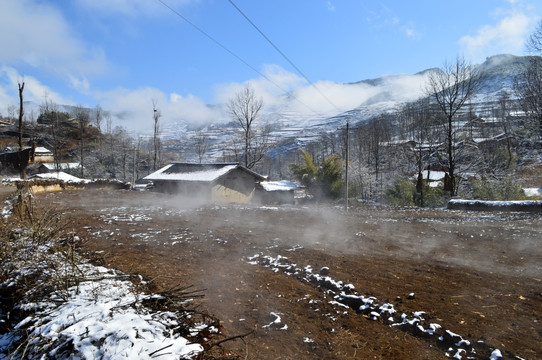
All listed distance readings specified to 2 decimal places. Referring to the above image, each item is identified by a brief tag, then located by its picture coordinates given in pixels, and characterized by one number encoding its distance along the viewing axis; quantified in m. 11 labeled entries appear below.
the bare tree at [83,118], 62.97
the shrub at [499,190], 21.66
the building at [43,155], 50.56
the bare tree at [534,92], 18.42
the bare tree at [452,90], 25.69
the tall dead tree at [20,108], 21.25
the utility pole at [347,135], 18.78
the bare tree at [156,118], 48.21
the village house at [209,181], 26.58
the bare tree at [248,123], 38.78
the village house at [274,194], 34.62
